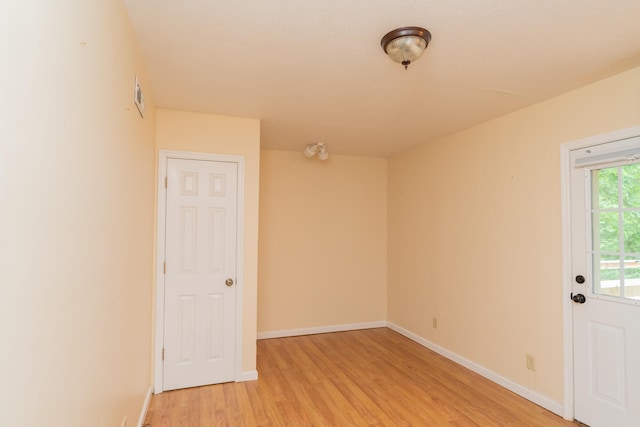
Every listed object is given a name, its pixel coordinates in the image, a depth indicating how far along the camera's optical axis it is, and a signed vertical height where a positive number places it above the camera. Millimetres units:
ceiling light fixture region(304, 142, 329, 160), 4211 +904
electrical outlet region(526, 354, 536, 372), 2799 -1193
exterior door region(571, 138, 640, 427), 2234 -430
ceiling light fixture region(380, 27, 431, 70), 1763 +966
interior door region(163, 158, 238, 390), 3031 -504
